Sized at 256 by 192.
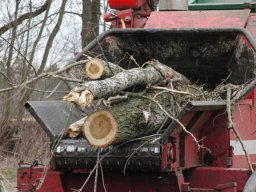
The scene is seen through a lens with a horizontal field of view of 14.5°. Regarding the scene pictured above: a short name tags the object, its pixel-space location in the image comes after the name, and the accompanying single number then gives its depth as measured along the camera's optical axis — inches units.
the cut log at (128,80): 264.3
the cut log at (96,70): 297.1
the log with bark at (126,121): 278.8
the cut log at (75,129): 310.0
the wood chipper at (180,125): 294.4
